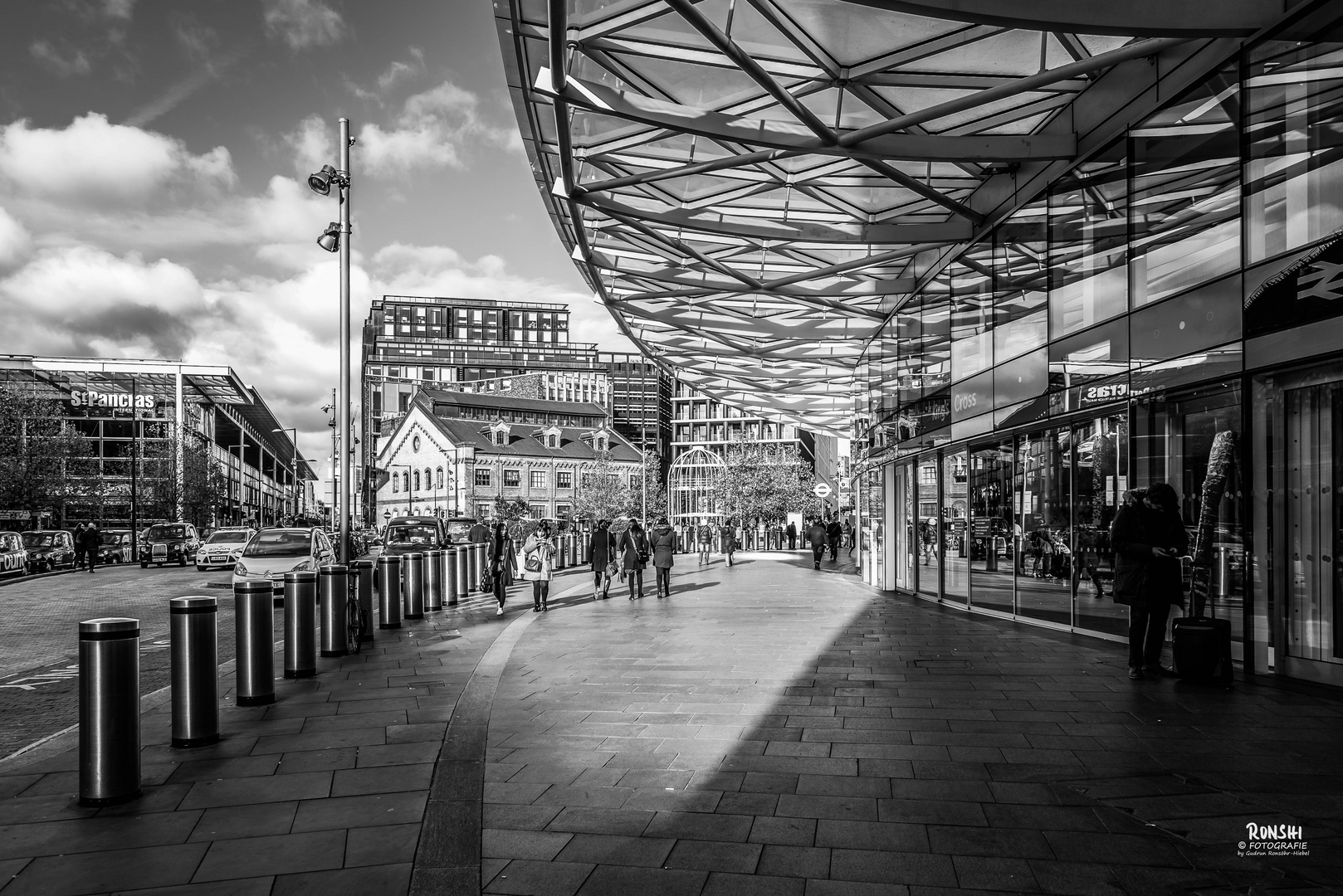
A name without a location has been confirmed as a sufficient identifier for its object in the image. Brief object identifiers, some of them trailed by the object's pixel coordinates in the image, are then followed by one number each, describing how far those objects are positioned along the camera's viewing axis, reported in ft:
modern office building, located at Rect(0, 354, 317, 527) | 191.97
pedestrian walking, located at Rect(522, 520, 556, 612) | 56.54
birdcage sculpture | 384.47
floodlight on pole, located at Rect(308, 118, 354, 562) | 58.95
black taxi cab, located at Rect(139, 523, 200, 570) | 119.44
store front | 29.19
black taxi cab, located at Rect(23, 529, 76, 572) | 111.14
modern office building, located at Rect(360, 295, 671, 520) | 453.99
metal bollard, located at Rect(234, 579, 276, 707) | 27.50
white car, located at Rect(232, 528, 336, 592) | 62.28
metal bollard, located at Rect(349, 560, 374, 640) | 40.47
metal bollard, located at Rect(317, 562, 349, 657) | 36.96
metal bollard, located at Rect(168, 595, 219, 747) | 22.21
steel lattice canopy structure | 34.19
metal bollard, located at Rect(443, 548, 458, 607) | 61.62
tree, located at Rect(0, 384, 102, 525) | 138.82
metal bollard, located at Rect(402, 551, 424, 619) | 51.47
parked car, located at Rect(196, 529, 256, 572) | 101.86
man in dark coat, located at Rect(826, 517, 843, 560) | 125.59
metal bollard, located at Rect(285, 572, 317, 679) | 32.32
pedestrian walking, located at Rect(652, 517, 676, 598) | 68.54
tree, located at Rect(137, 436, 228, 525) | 198.39
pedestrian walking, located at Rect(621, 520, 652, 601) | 67.92
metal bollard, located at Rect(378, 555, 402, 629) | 46.93
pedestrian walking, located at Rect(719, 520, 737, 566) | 114.21
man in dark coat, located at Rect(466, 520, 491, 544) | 80.94
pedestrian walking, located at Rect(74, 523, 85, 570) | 108.27
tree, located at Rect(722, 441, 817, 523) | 222.69
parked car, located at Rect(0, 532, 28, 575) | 99.50
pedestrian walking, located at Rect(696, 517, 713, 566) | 127.65
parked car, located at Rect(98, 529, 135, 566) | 145.48
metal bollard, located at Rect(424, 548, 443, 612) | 57.13
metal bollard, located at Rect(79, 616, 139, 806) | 18.21
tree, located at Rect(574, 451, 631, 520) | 314.55
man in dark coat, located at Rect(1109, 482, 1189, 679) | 30.83
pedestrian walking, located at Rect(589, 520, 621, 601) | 66.69
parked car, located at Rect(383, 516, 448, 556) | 116.37
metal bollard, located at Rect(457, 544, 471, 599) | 66.76
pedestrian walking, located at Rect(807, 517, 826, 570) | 105.40
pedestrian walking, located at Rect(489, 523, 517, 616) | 55.67
